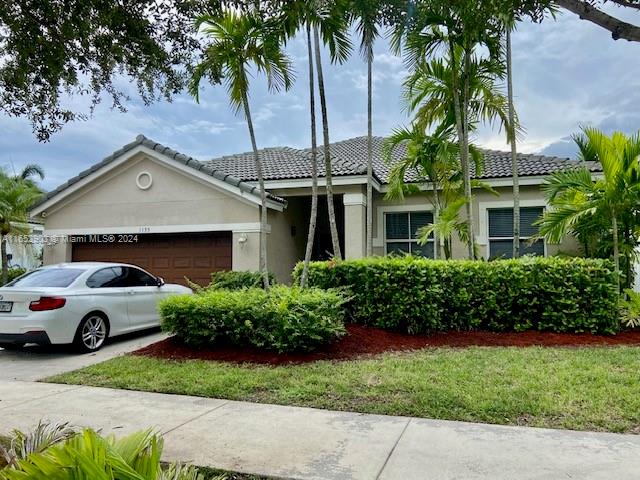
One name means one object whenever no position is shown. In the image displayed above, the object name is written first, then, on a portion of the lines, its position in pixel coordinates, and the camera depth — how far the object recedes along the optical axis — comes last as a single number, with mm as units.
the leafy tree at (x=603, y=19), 3062
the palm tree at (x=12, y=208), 16859
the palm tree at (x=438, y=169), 10803
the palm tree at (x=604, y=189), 9148
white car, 7996
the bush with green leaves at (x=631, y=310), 9055
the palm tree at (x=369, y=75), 8005
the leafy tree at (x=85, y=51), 4523
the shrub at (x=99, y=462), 2215
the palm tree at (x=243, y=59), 6734
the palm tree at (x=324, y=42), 8406
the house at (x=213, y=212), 13398
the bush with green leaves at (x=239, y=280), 11898
